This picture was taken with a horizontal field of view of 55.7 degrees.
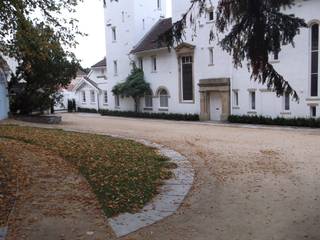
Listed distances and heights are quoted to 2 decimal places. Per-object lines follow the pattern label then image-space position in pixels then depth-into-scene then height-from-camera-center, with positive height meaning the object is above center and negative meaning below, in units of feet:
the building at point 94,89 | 117.62 +6.70
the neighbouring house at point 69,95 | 137.00 +5.02
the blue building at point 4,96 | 77.11 +3.07
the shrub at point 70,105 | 133.62 +0.08
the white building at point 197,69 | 61.75 +8.27
